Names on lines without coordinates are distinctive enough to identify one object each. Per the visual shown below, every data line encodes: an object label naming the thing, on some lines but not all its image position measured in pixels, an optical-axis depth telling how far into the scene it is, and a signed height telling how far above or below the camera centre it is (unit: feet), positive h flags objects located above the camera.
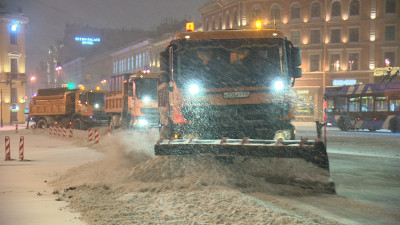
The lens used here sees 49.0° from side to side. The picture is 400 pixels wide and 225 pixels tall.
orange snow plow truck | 32.50 +2.14
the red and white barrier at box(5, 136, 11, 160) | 48.34 -3.79
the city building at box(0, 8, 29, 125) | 200.34 +22.36
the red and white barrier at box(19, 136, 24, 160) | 48.36 -3.92
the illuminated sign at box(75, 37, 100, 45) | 431.84 +72.78
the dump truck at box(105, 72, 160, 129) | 75.82 +2.05
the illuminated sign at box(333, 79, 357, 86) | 172.24 +11.89
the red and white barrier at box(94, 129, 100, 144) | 66.72 -3.78
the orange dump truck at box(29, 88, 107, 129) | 109.09 +1.35
